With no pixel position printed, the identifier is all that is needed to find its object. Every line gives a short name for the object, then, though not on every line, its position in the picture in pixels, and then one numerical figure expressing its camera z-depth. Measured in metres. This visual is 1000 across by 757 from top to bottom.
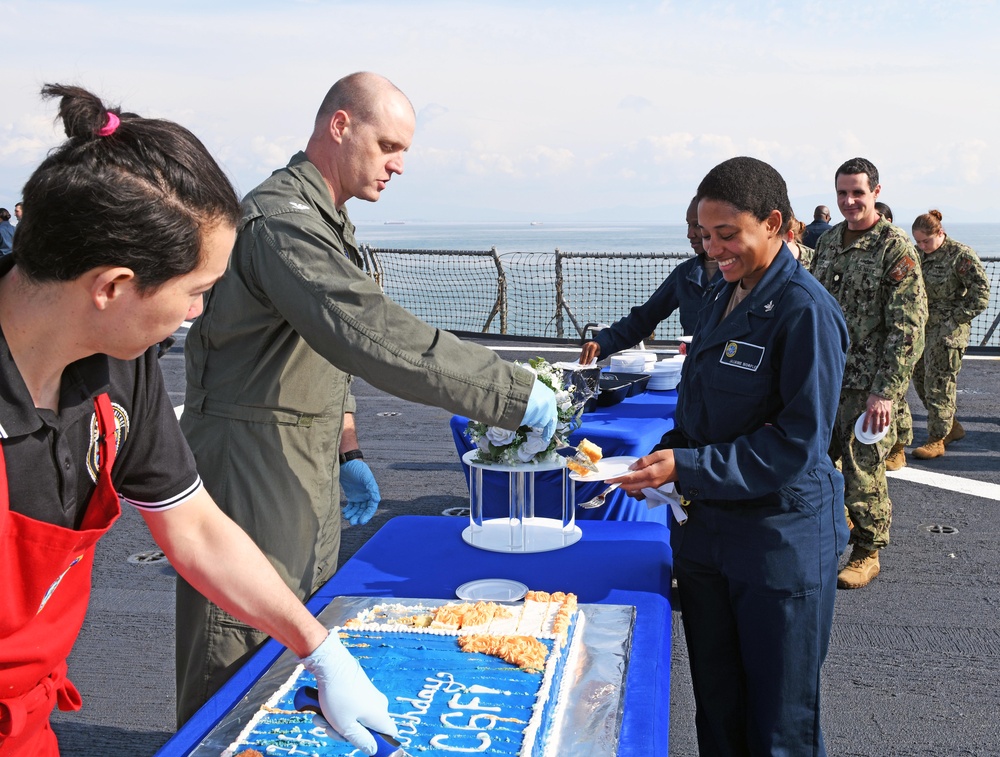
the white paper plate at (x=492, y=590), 2.01
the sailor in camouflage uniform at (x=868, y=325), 4.12
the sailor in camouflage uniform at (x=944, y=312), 6.89
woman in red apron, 1.08
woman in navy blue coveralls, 2.08
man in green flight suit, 1.83
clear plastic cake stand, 2.38
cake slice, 2.28
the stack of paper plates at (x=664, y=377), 4.79
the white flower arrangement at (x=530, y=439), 2.31
